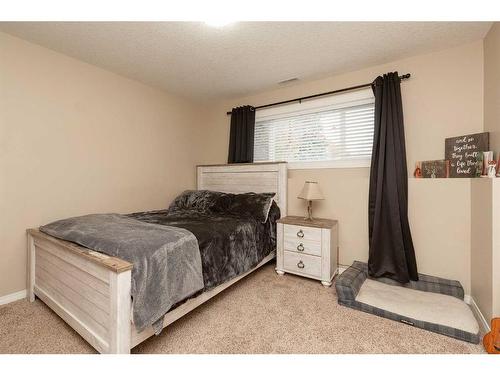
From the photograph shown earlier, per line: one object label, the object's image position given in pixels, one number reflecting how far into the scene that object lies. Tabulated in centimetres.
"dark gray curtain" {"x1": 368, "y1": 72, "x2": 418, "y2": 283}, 210
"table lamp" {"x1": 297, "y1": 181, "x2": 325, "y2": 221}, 240
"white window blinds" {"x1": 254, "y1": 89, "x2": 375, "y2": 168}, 247
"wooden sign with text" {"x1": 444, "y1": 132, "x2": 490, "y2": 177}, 182
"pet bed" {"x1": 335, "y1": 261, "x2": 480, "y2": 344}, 153
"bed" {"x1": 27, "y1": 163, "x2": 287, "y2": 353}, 117
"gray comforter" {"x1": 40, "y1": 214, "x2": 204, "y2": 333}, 124
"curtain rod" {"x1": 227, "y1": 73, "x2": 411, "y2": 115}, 217
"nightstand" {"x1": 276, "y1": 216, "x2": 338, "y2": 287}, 224
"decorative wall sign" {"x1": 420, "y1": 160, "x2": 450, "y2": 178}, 204
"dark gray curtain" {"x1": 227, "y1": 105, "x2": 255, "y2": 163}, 314
